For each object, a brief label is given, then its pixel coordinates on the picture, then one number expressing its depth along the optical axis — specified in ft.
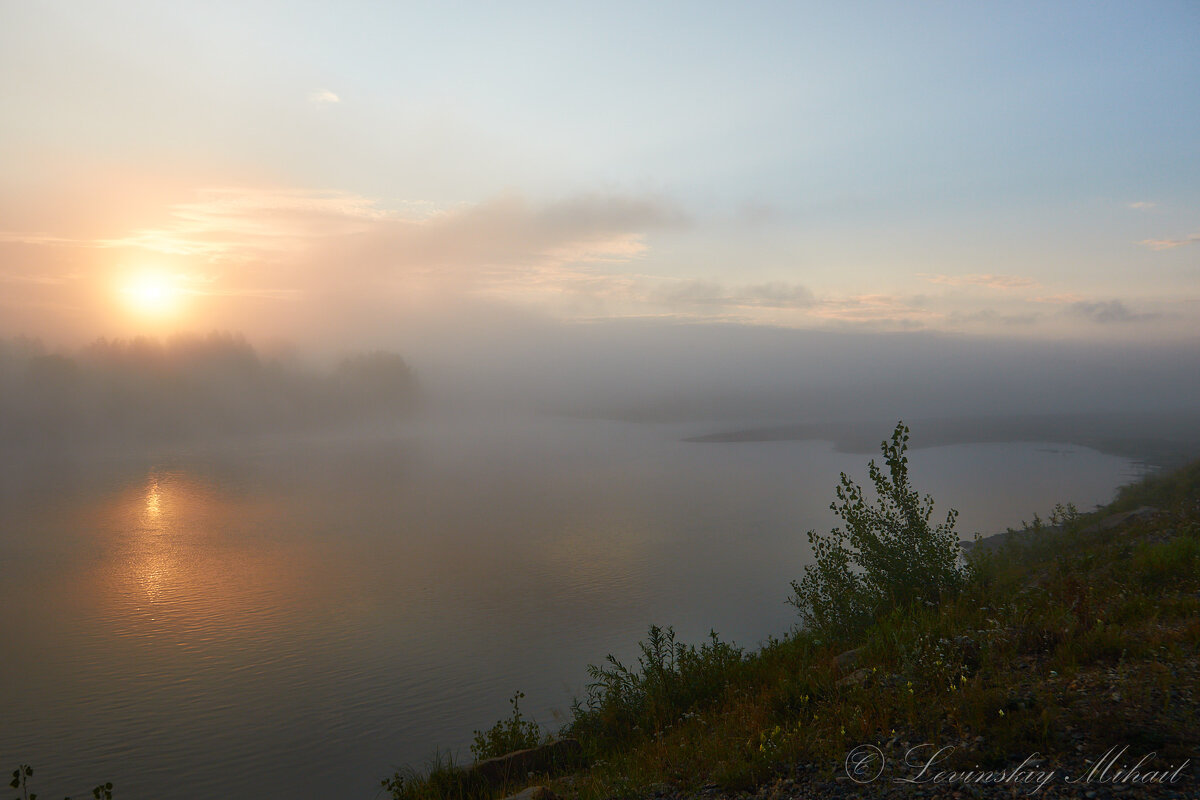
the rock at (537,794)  25.13
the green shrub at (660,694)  37.65
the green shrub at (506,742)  40.24
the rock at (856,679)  28.71
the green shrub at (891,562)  44.60
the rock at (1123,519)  75.13
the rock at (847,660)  33.35
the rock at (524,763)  35.01
